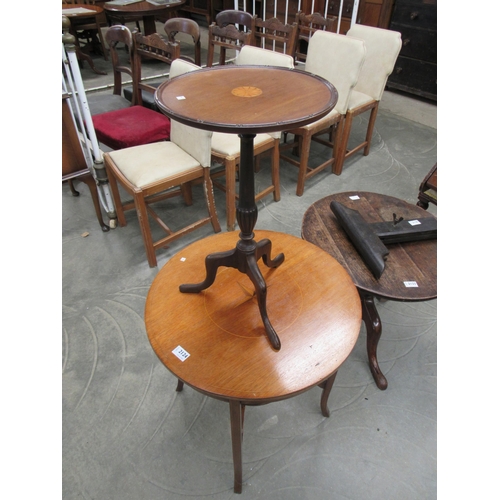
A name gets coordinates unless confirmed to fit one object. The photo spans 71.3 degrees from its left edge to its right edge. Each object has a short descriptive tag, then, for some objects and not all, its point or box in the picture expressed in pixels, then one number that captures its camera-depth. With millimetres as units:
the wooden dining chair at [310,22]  3004
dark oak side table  1321
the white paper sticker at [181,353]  1001
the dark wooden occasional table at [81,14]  4344
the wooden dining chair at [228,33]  2746
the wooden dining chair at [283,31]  2865
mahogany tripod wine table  806
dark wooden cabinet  3815
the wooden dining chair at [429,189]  2059
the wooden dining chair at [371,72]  2586
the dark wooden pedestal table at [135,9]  4227
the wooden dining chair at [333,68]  2301
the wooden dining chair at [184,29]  2613
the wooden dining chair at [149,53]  2311
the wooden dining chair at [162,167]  1842
